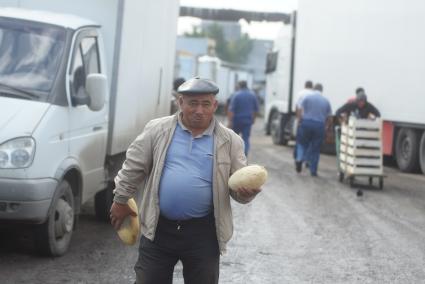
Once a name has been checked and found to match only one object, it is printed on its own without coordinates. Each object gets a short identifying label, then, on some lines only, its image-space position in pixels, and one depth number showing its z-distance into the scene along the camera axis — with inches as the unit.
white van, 288.4
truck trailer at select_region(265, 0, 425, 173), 711.1
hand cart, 587.8
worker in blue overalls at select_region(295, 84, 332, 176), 652.1
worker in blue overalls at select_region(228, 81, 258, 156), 732.7
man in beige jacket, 187.2
